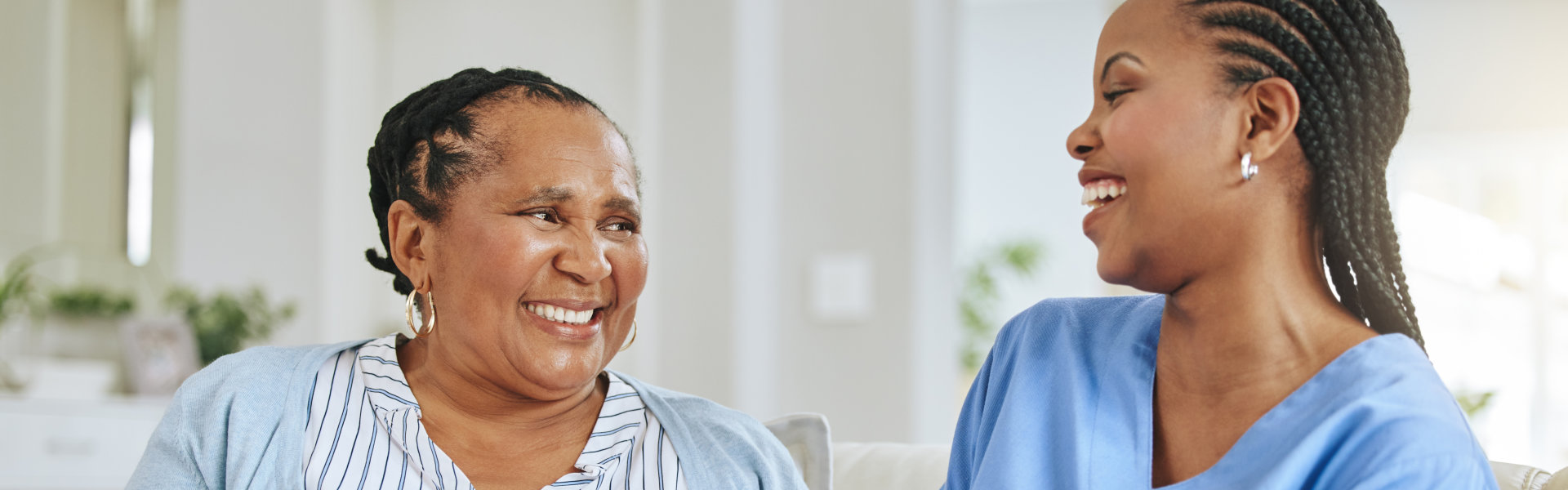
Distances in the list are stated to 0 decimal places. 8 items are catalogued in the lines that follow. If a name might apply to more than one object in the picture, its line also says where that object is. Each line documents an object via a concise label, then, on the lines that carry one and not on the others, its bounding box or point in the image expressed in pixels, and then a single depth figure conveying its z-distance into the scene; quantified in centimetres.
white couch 144
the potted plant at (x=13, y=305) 275
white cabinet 264
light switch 269
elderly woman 119
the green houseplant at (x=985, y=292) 507
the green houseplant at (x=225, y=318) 295
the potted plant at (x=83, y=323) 307
